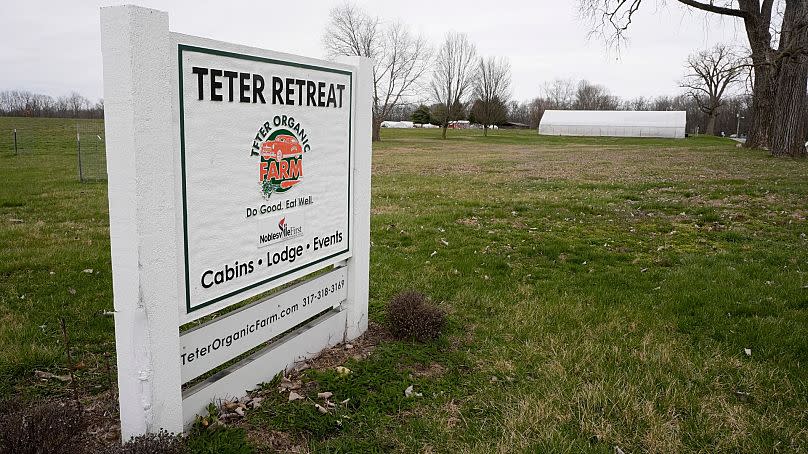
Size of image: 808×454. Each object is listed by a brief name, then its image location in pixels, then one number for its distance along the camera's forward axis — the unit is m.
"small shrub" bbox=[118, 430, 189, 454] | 2.81
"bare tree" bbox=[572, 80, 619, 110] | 103.81
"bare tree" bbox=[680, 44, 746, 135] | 68.38
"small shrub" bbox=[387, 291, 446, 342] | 4.86
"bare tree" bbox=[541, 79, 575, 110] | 114.12
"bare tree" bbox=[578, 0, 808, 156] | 21.73
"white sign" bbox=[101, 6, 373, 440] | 2.87
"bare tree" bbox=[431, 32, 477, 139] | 65.25
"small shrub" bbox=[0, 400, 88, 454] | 2.65
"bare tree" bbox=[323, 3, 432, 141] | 55.78
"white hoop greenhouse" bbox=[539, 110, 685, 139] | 69.12
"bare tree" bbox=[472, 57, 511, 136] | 68.75
